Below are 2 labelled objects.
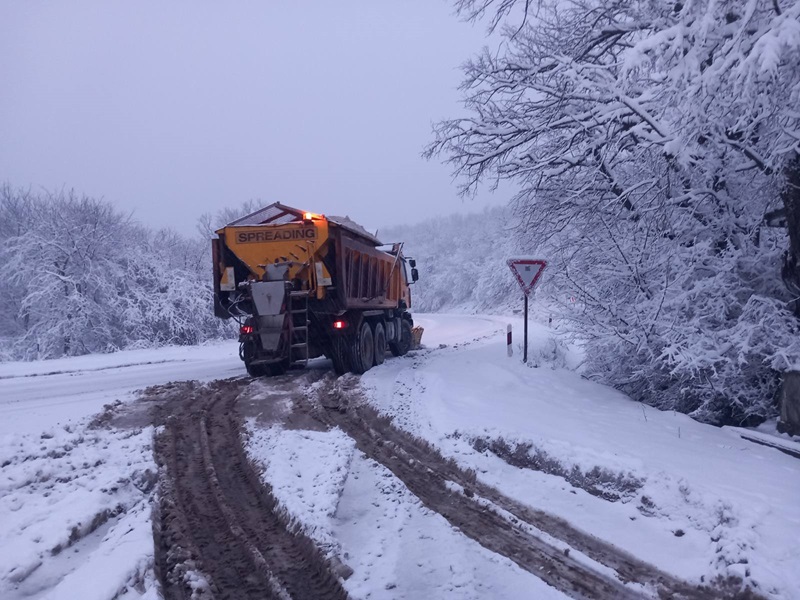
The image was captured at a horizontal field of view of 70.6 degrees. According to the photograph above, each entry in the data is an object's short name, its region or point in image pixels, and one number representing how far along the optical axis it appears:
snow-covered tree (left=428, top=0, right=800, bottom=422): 5.92
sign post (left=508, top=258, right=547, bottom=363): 11.97
